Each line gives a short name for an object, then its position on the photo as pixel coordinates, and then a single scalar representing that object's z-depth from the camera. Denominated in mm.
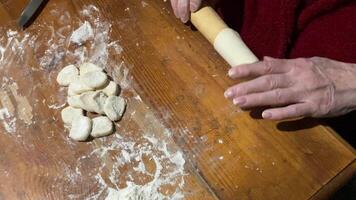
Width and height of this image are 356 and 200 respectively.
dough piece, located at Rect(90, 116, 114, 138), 919
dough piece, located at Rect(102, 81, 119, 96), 966
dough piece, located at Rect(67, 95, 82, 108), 956
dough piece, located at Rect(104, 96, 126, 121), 931
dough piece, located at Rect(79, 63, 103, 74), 995
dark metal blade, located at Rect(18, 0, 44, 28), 1068
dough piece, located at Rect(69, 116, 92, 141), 913
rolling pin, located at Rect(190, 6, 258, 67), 925
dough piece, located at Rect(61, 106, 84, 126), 949
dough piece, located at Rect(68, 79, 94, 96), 974
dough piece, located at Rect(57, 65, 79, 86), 987
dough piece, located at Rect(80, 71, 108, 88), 968
